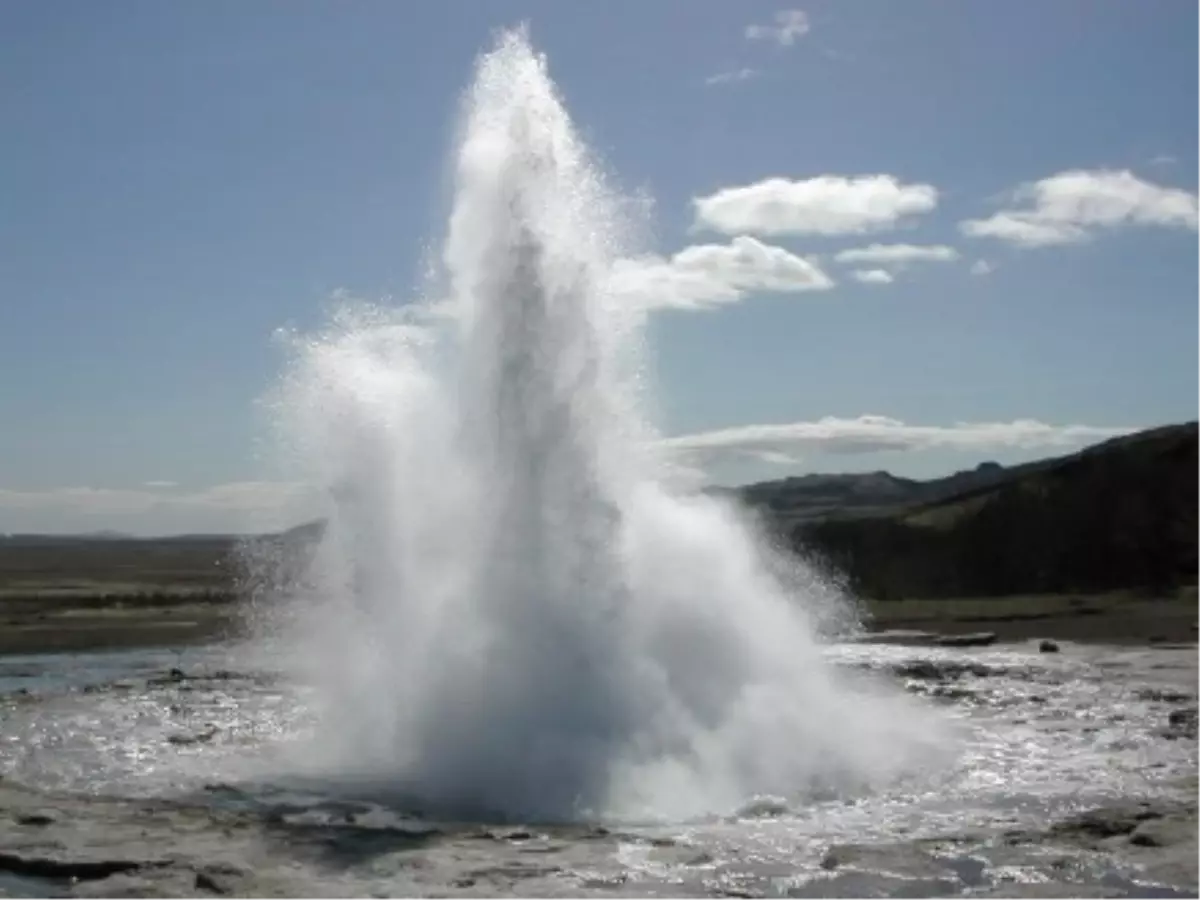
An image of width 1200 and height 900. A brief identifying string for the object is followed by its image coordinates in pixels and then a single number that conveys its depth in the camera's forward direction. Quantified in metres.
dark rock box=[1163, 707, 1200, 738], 20.39
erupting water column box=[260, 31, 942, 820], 16.77
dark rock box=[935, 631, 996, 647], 38.66
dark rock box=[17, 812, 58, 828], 14.34
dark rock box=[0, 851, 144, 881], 12.45
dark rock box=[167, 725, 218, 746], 20.88
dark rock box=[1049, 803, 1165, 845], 13.61
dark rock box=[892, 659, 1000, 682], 30.65
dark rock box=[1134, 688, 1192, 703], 24.64
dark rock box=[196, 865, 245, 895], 11.77
